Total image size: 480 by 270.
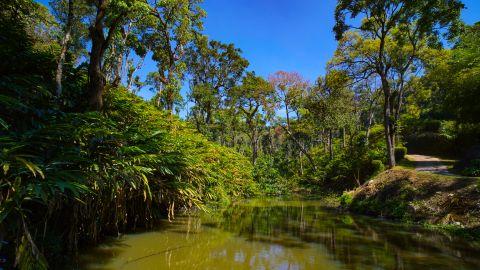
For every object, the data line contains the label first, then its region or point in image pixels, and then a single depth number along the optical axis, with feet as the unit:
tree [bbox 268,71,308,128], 104.42
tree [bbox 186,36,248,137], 93.61
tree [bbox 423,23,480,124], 39.43
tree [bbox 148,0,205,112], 51.13
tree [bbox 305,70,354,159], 106.73
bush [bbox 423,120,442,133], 87.35
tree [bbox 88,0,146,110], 25.00
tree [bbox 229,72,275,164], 102.89
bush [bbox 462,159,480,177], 47.62
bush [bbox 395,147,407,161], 76.13
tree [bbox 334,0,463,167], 48.14
